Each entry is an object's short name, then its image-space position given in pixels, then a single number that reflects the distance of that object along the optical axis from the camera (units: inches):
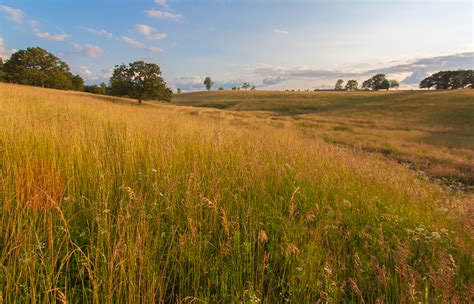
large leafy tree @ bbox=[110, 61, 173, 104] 1568.7
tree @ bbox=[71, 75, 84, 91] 3117.6
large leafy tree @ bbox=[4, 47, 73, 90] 2028.8
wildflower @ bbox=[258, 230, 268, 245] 69.6
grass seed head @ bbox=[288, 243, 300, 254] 72.8
